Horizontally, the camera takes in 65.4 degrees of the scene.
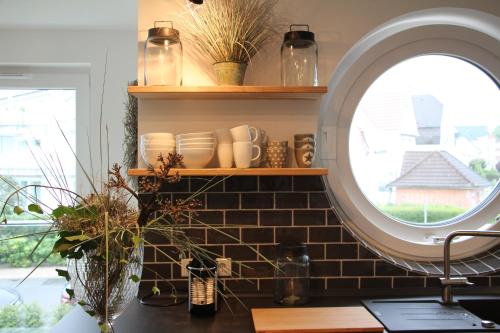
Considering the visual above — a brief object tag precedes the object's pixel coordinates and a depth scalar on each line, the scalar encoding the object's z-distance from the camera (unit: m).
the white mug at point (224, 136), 1.40
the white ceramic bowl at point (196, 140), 1.35
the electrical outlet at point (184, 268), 1.52
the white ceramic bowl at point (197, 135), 1.35
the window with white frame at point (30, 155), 2.44
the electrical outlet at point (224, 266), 1.51
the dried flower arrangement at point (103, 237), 0.99
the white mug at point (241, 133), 1.37
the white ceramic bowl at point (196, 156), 1.35
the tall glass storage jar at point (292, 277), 1.45
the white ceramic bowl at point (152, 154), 1.37
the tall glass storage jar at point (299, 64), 1.47
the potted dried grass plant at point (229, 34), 1.40
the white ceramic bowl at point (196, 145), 1.35
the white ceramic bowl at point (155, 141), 1.37
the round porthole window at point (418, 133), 1.73
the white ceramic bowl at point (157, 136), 1.37
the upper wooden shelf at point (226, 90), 1.34
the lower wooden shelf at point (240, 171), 1.32
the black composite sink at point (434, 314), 1.25
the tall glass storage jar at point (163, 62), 1.44
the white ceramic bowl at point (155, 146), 1.37
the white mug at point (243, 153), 1.35
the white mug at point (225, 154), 1.39
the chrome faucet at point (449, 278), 1.41
